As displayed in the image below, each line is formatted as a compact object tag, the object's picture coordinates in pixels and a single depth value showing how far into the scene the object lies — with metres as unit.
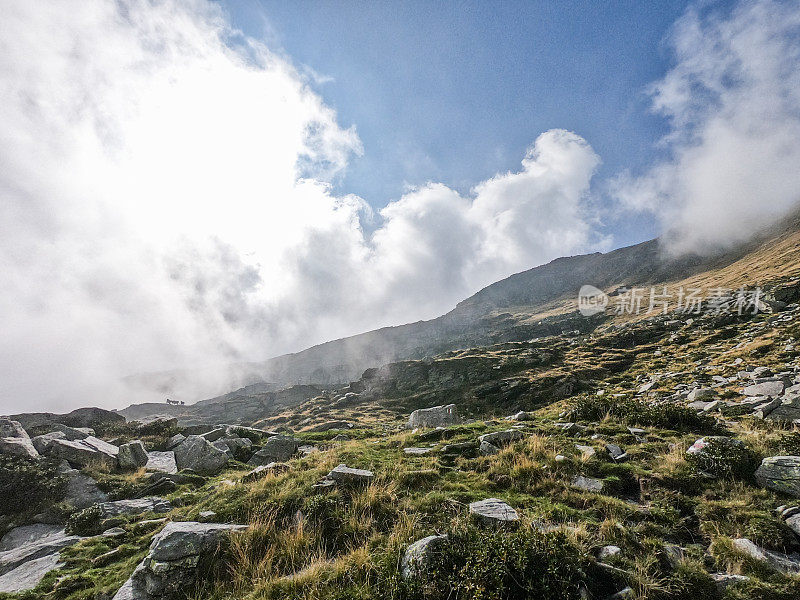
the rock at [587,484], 8.09
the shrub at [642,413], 12.43
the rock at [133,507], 11.36
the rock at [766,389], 16.06
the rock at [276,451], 17.33
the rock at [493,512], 6.48
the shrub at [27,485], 11.93
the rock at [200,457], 16.17
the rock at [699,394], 18.55
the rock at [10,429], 15.72
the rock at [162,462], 16.56
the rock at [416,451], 12.55
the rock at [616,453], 9.78
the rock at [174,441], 21.22
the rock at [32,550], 8.70
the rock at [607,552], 5.32
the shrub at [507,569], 4.62
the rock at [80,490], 12.52
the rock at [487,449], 11.46
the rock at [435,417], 21.73
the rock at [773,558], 5.01
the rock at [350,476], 9.43
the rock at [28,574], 7.37
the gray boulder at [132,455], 16.25
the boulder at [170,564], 6.10
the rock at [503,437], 12.52
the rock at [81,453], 15.44
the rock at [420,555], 5.18
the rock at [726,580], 4.71
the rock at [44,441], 15.60
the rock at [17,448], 14.08
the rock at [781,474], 6.84
